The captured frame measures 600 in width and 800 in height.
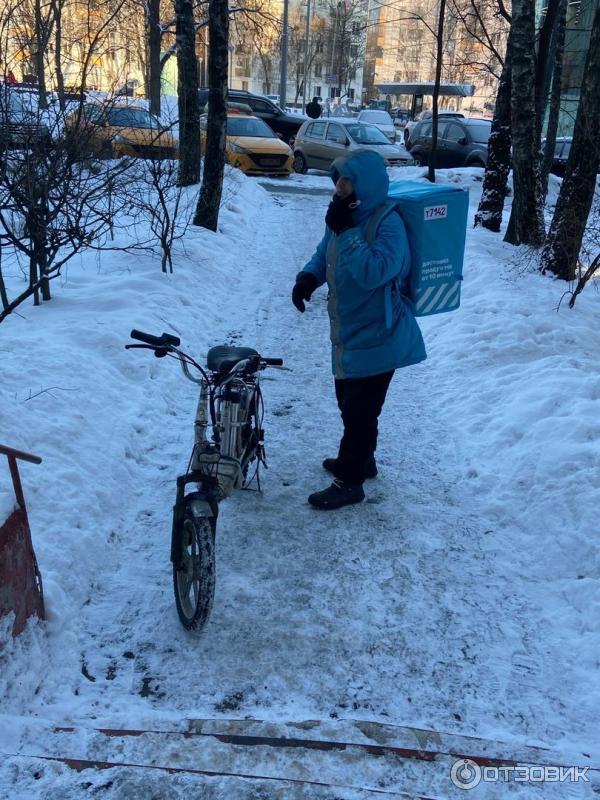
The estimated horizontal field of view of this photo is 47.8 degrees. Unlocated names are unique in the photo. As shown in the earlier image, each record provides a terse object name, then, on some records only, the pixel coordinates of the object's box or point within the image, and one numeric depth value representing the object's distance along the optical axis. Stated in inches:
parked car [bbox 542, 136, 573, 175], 831.1
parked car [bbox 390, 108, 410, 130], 2142.5
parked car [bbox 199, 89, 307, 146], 1032.2
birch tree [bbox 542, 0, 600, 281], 288.5
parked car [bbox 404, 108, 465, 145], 933.8
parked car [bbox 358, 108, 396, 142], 1104.8
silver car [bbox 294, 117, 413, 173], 748.0
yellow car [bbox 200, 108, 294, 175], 699.4
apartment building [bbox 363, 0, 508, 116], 2883.9
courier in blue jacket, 135.3
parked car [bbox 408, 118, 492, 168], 780.0
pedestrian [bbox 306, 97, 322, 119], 1100.5
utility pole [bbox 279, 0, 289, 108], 1381.0
